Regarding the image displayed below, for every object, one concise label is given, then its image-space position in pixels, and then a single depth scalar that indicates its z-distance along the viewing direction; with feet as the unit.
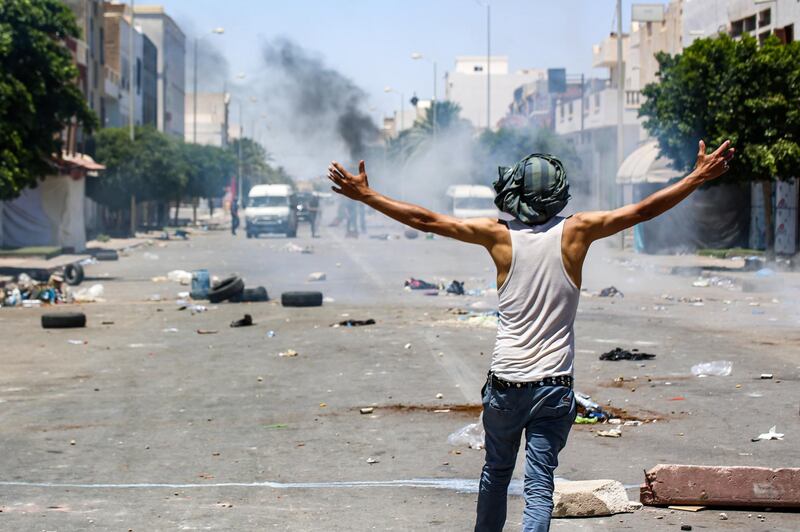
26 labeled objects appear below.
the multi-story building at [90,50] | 194.90
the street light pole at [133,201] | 186.04
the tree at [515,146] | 224.33
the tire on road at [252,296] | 70.64
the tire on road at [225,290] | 69.72
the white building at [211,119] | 495.00
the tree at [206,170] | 241.20
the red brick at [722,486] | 21.42
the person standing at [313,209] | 186.36
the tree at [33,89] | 86.07
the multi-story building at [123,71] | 248.89
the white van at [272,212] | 184.03
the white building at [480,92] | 434.30
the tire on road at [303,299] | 66.74
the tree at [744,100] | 93.35
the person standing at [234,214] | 196.08
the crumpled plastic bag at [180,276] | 87.71
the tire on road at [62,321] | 57.36
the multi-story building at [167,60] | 343.46
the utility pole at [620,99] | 138.72
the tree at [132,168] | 189.16
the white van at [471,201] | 192.03
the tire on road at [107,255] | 124.01
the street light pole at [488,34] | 245.86
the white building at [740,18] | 115.03
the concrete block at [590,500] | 21.18
